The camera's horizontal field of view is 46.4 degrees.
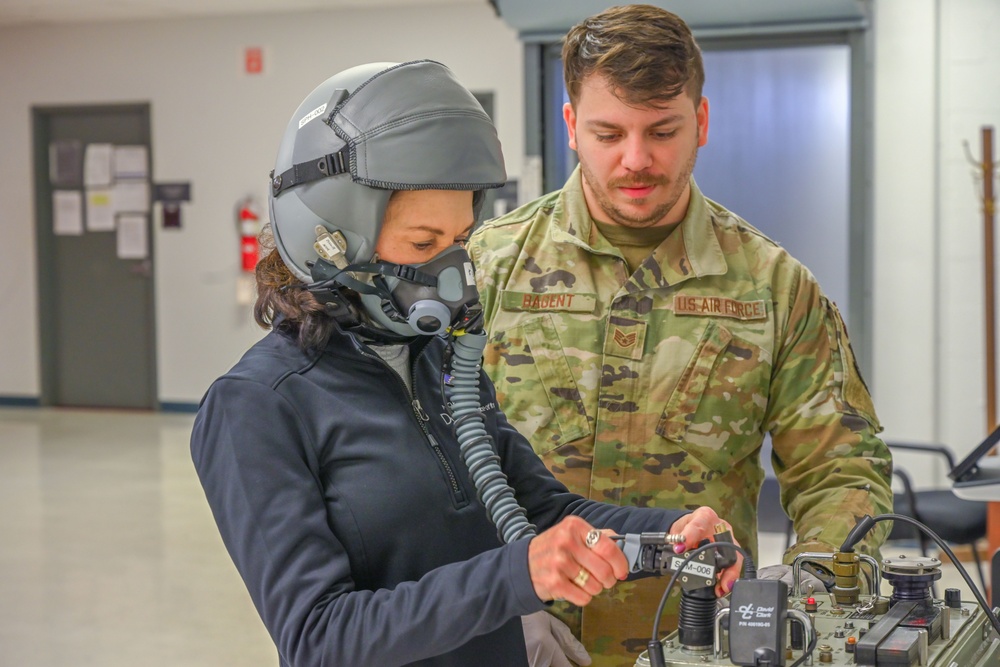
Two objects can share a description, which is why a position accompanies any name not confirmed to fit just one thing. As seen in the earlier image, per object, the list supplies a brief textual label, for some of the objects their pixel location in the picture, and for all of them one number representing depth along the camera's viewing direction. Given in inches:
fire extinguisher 329.1
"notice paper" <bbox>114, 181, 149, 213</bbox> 343.3
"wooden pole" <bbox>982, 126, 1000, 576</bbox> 189.6
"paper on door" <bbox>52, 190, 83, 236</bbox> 349.7
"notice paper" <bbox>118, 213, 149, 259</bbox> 344.5
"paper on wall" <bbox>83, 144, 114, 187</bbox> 344.8
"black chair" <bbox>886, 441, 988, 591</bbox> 147.4
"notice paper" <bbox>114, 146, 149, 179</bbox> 342.0
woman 45.3
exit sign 325.7
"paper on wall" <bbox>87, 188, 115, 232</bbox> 346.6
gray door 347.9
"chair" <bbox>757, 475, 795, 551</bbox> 203.3
